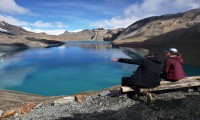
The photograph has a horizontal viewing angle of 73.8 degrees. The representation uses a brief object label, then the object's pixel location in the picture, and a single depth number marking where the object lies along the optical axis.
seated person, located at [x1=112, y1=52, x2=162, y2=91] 5.52
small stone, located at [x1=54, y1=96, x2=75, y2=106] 6.47
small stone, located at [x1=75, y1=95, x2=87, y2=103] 6.36
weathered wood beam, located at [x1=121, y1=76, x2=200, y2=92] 5.73
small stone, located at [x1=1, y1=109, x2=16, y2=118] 5.99
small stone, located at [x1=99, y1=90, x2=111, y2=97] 6.55
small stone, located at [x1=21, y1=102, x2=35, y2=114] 6.20
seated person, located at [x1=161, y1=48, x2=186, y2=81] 5.77
